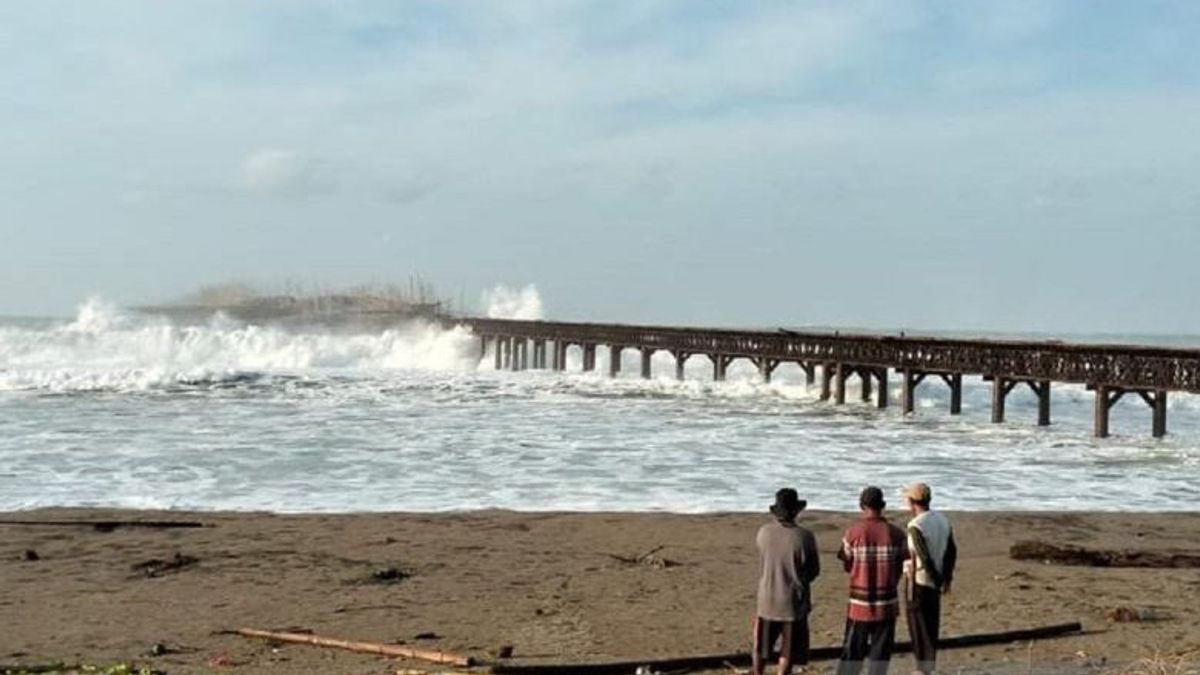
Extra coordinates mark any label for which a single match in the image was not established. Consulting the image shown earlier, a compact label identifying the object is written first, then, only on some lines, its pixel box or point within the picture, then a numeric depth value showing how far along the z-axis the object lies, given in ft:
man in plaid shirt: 27.81
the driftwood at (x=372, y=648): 31.60
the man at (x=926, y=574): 28.99
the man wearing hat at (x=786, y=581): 28.71
